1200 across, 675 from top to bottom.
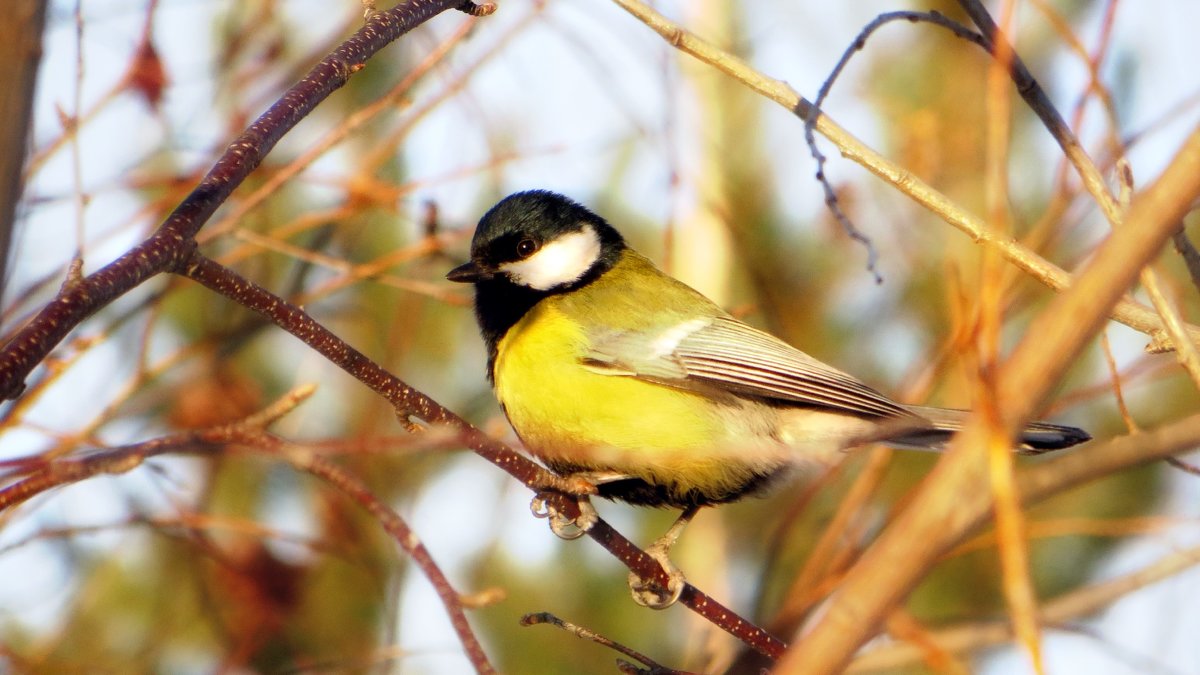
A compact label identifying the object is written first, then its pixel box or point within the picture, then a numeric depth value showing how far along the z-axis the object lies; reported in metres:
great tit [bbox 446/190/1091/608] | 6.39
